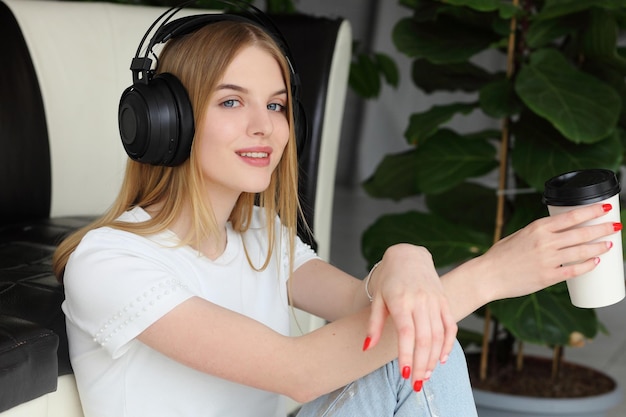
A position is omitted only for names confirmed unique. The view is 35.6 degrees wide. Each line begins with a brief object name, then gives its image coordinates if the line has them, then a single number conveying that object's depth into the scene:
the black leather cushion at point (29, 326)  1.15
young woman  1.02
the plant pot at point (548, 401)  2.06
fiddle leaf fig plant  1.90
